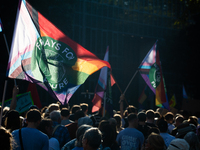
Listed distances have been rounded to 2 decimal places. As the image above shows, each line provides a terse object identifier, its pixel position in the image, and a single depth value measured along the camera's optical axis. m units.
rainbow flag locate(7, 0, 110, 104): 10.97
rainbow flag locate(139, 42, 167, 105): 20.45
